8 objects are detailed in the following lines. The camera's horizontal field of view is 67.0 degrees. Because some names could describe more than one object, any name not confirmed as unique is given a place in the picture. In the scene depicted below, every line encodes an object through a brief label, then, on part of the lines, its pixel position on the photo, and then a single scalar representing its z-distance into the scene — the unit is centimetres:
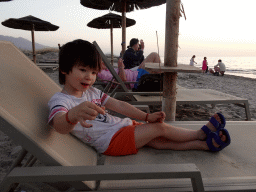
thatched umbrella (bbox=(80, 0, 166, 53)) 782
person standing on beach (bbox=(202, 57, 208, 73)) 1807
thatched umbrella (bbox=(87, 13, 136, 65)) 1011
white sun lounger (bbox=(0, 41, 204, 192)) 82
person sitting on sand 1562
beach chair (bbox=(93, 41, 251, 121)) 296
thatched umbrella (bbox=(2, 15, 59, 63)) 957
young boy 129
